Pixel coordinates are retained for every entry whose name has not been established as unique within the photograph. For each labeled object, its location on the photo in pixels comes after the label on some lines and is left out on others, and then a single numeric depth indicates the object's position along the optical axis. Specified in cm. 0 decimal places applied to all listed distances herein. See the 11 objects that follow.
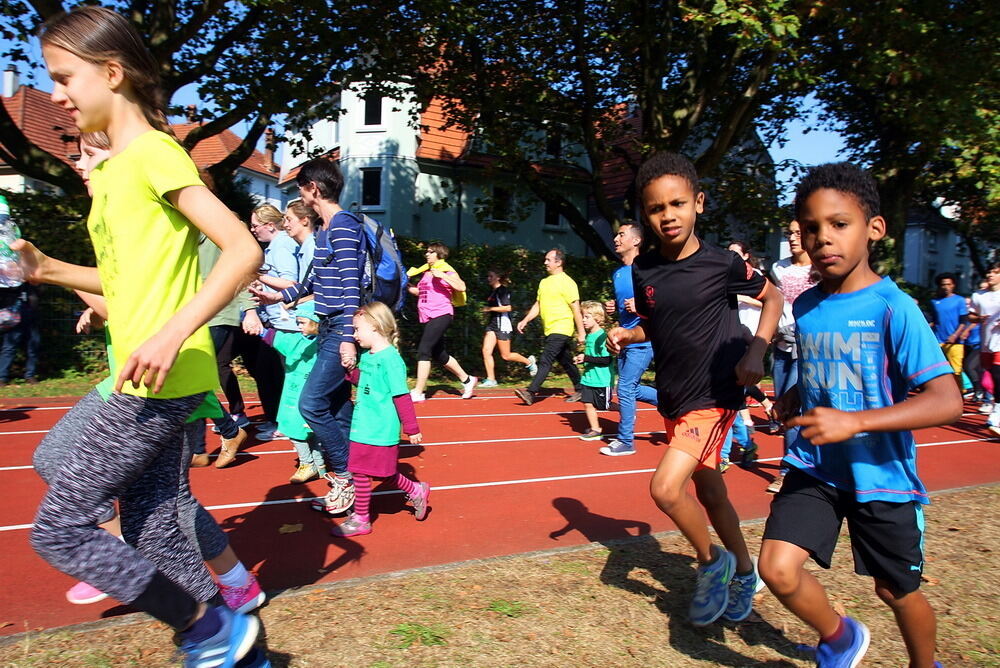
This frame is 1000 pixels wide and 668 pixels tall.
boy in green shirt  784
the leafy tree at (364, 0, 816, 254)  1366
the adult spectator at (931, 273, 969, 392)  1283
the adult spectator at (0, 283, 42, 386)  1016
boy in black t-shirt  336
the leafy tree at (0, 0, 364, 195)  1191
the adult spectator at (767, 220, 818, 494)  641
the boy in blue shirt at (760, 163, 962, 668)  254
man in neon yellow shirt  995
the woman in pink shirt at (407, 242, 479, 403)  1070
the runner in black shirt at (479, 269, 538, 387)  1227
